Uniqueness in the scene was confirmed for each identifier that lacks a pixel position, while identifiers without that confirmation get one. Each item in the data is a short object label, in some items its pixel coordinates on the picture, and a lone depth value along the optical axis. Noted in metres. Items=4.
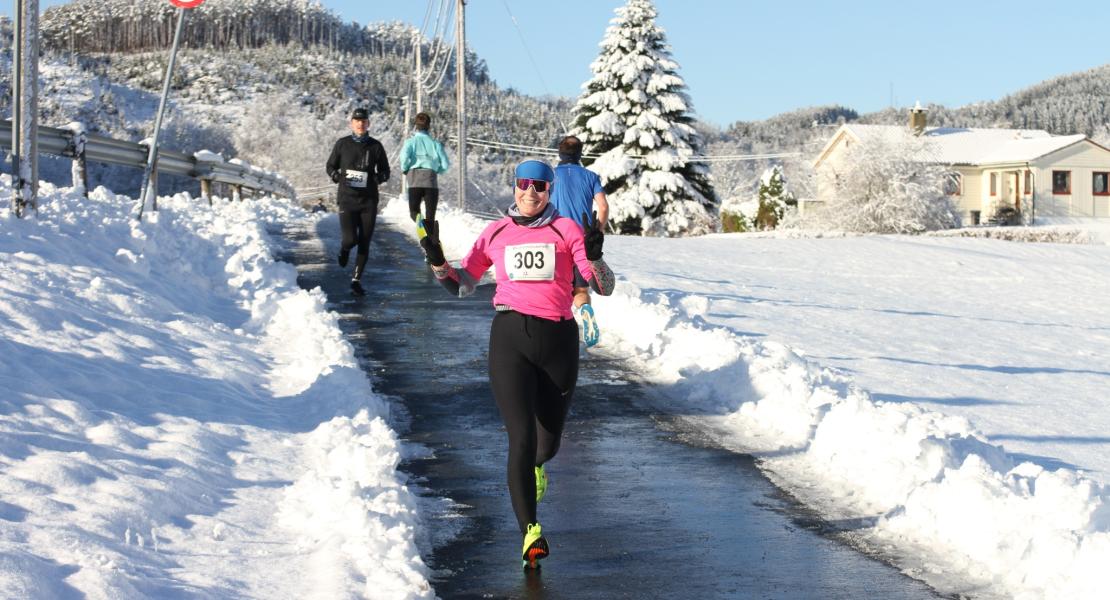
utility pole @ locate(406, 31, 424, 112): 47.78
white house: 67.12
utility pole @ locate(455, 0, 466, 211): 37.69
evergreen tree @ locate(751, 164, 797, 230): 66.12
